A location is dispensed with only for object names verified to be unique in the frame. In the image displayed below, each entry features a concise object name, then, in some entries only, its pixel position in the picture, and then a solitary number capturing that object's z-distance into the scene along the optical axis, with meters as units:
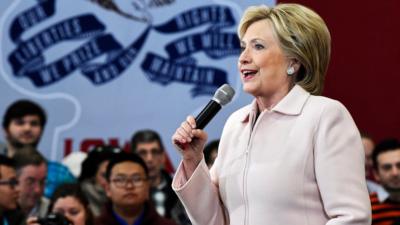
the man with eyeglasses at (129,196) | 8.90
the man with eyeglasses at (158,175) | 9.64
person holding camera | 8.49
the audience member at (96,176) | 9.62
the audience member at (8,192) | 8.63
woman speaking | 4.28
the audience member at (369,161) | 9.99
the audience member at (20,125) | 10.34
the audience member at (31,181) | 9.42
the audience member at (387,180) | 8.90
